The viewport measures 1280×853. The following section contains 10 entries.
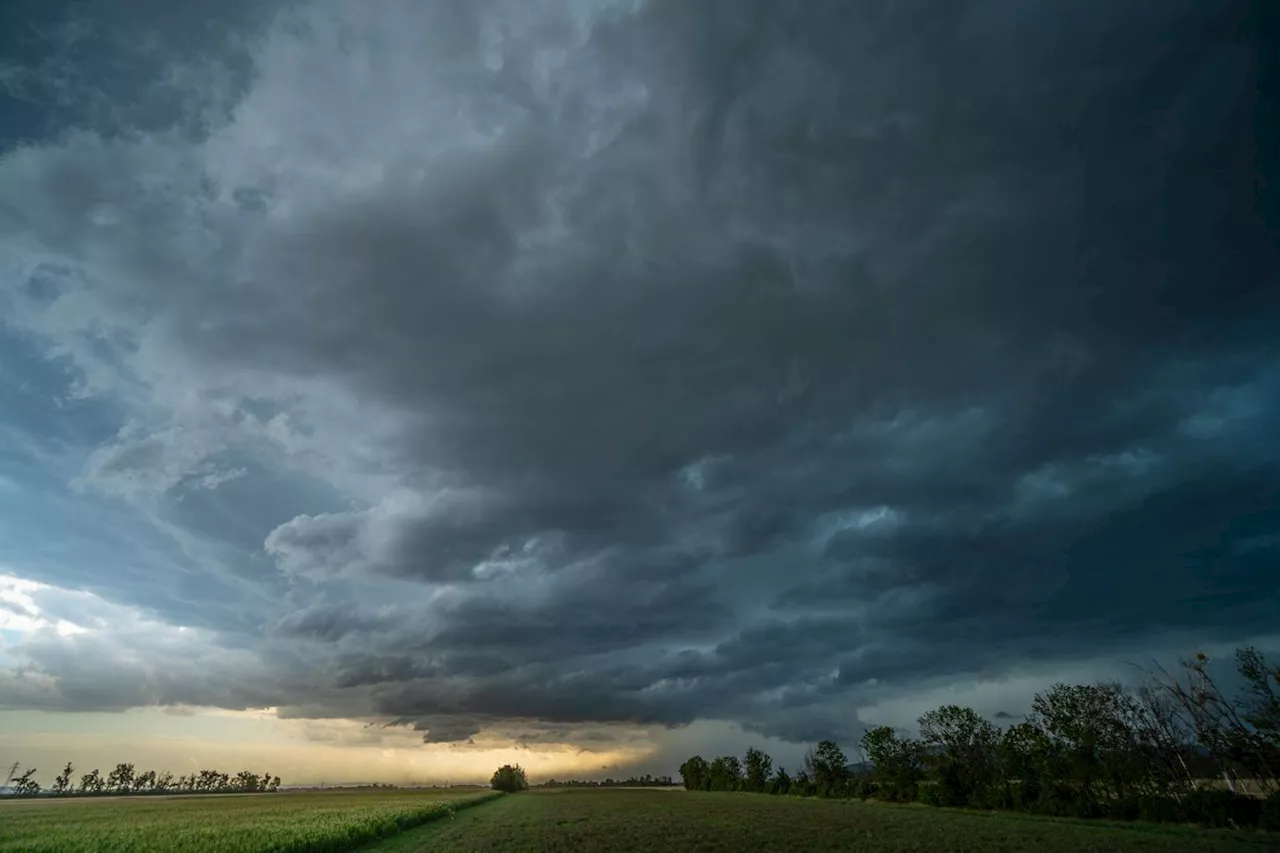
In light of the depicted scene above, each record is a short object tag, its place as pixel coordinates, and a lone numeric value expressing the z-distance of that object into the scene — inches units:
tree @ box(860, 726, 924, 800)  4030.5
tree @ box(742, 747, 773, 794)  6796.3
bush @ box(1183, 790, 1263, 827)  2003.0
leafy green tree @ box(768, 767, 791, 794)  5958.7
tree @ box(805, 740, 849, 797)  4943.4
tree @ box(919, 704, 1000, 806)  3454.7
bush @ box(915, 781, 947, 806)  3570.1
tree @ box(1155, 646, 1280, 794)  2659.9
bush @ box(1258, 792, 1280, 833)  1903.3
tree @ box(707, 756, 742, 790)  7470.5
